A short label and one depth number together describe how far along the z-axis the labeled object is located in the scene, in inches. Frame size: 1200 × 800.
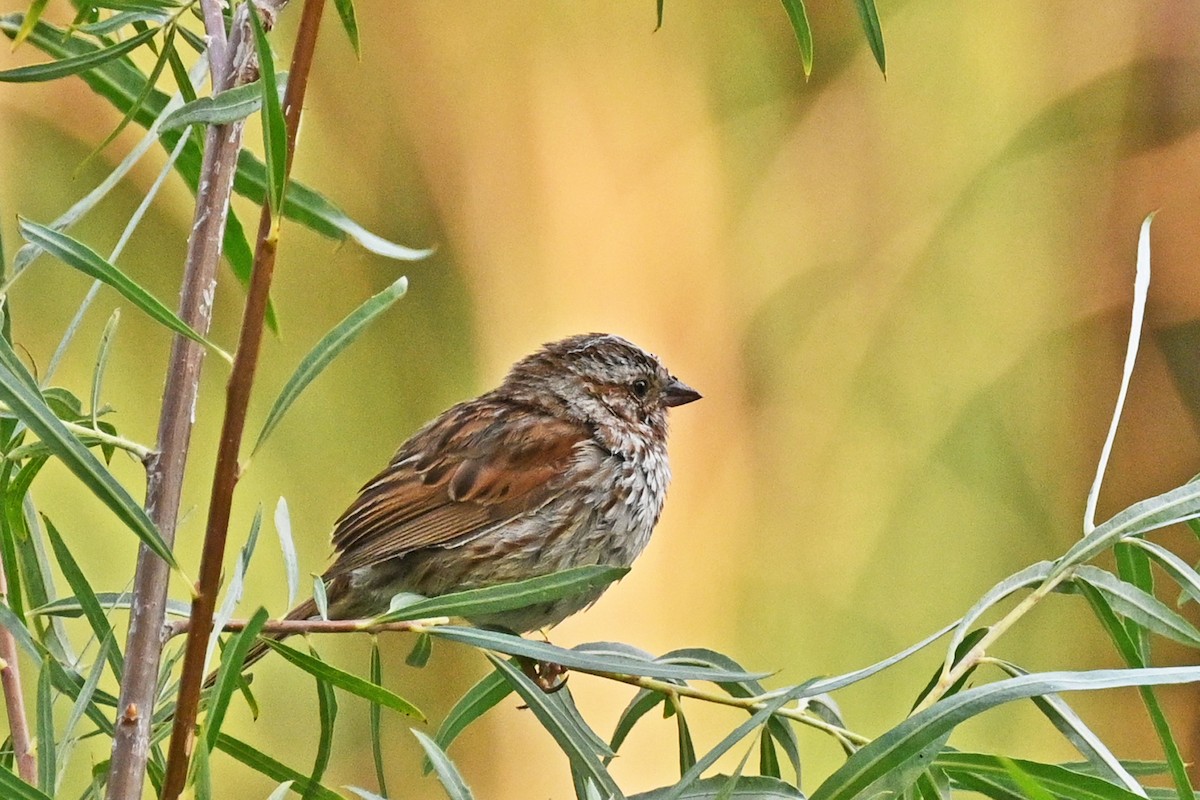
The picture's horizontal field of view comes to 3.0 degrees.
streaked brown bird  218.7
